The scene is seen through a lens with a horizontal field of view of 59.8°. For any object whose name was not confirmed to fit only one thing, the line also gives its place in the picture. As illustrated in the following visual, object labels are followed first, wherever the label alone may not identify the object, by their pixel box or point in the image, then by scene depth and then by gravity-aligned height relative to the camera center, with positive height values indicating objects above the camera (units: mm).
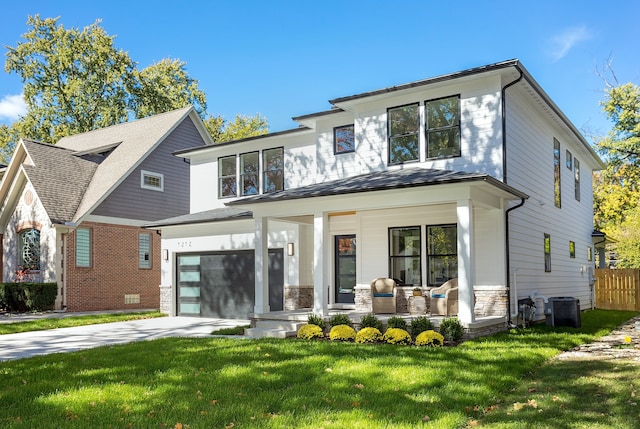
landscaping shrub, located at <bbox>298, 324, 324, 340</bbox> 11648 -1756
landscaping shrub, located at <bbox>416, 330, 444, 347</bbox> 10281 -1708
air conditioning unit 13516 -1641
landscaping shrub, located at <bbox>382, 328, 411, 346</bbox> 10680 -1729
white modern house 12555 +1003
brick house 20750 +1571
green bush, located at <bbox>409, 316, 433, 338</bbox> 11086 -1575
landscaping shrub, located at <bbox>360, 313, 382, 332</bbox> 11680 -1564
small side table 13336 -1397
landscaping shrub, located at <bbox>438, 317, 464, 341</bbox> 10602 -1589
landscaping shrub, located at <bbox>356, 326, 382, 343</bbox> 10875 -1728
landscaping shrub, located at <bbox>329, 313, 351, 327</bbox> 11992 -1553
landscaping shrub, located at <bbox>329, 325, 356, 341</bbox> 11146 -1720
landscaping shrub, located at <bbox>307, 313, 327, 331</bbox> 12172 -1592
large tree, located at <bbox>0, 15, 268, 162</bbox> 35594 +11158
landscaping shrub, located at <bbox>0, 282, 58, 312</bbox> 19547 -1557
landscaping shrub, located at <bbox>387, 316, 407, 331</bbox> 11359 -1545
